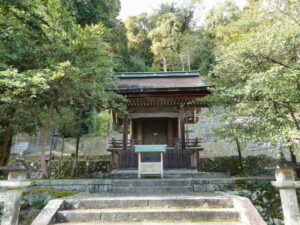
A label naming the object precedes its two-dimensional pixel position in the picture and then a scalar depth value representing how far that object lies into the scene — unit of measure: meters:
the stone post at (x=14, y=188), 2.83
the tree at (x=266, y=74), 3.94
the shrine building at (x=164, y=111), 6.96
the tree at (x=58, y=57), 4.87
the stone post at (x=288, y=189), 2.73
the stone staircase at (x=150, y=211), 2.94
